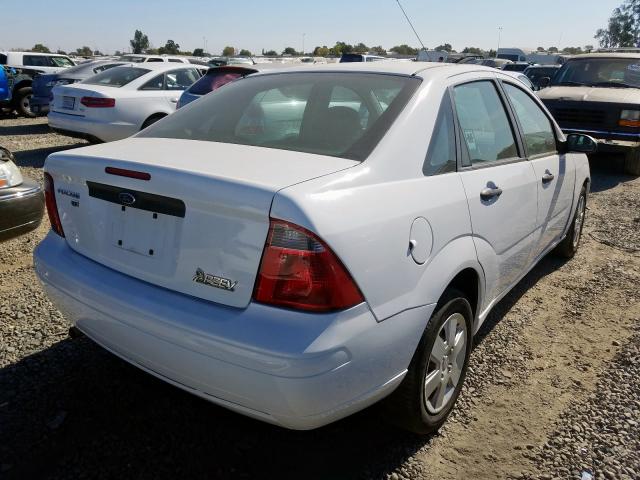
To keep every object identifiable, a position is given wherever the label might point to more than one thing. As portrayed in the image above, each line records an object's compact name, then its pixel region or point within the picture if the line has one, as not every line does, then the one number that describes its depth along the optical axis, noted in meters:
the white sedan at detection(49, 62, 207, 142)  8.98
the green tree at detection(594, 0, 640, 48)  58.16
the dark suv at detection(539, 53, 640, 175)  8.71
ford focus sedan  1.86
